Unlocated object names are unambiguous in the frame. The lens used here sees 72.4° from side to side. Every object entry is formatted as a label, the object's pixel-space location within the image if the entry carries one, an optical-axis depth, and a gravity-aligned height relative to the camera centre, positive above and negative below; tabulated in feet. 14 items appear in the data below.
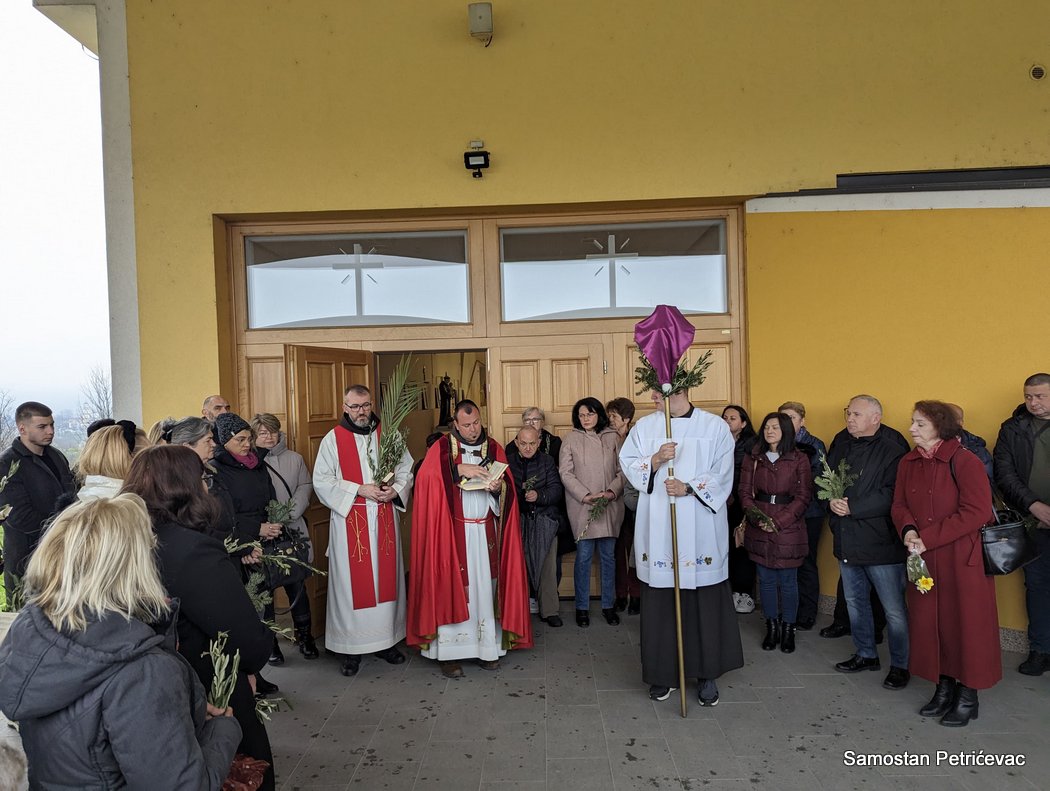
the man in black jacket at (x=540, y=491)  18.31 -2.79
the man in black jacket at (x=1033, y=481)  15.06 -2.42
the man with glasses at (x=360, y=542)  15.88 -3.48
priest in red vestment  15.51 -3.88
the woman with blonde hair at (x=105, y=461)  10.25 -0.97
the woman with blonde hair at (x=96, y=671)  5.36 -2.10
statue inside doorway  30.12 -0.57
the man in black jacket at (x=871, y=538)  14.07 -3.28
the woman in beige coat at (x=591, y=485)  18.66 -2.72
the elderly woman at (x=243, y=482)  13.94 -1.82
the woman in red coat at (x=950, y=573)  12.25 -3.53
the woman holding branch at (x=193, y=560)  7.19 -1.70
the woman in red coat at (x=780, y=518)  16.14 -3.23
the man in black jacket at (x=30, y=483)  14.42 -1.80
